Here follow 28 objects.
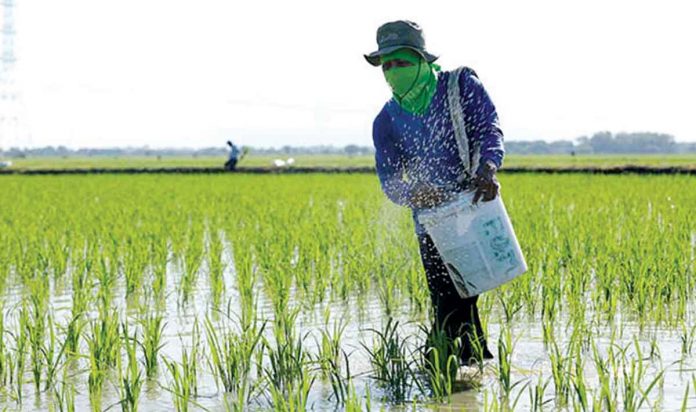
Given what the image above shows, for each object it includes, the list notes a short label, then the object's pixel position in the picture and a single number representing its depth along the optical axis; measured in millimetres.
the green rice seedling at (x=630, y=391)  4164
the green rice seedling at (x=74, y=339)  5786
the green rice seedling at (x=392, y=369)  5012
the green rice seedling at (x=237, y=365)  5191
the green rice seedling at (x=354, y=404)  3832
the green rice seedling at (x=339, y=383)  4804
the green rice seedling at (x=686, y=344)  5801
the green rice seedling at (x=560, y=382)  4762
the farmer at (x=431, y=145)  5309
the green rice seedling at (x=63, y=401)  4477
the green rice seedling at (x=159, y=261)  8371
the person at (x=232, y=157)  40362
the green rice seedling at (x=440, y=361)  4728
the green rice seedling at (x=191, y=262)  8617
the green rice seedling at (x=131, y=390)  4527
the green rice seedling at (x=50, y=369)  5230
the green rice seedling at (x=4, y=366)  5555
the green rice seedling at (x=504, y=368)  4753
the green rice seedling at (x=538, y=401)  4398
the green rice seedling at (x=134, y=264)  8742
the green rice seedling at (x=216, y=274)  8203
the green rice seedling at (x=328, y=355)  5285
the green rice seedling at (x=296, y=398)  4086
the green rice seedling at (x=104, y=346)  5305
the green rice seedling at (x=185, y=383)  4559
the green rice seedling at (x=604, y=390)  4166
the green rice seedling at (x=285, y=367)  5070
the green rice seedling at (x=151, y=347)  5609
